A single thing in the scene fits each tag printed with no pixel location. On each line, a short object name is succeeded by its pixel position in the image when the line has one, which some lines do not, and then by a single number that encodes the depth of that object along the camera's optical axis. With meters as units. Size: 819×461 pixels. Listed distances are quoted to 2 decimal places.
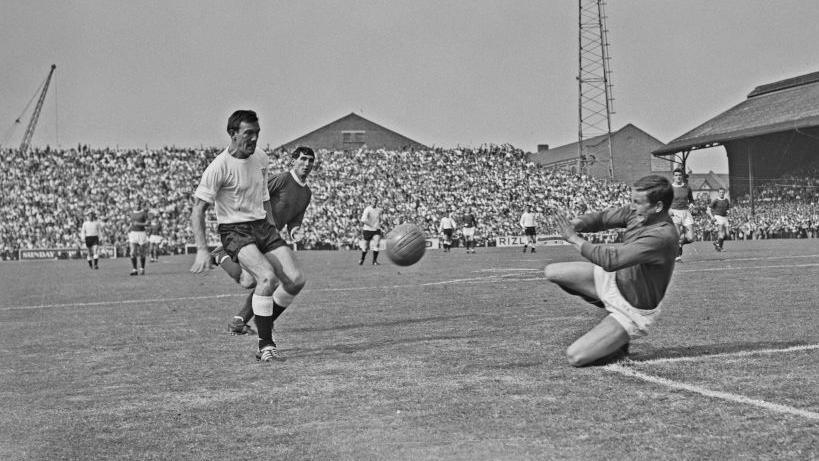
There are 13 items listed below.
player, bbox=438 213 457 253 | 39.47
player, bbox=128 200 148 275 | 23.52
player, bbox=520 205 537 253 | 36.44
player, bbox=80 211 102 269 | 29.34
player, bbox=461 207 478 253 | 38.54
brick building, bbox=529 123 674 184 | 80.62
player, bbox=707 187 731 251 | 28.02
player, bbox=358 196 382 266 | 26.64
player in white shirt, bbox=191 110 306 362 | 7.48
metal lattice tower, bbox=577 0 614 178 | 63.12
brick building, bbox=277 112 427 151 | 80.75
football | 9.59
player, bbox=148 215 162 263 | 33.22
